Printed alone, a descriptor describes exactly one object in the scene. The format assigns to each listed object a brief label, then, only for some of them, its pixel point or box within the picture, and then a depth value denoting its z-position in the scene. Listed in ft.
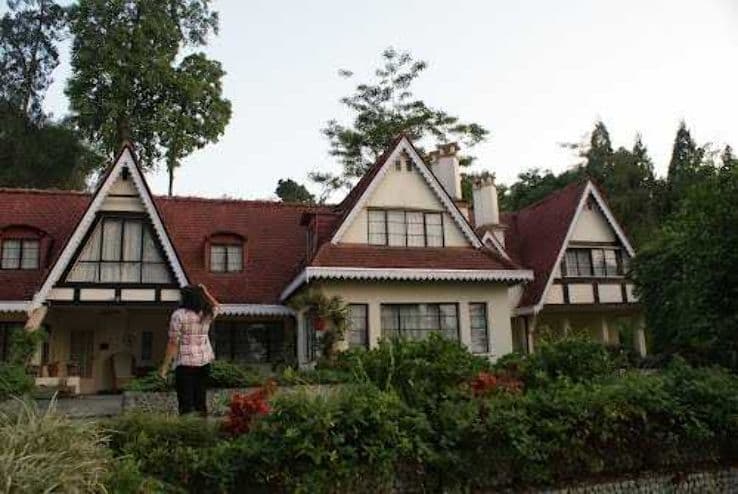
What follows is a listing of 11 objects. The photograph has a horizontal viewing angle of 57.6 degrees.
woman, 28.86
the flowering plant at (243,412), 24.73
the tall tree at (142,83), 104.22
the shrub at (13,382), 42.39
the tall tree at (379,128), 111.04
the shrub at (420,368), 28.43
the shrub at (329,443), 22.07
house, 62.28
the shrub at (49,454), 17.61
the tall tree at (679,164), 110.20
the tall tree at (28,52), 122.52
